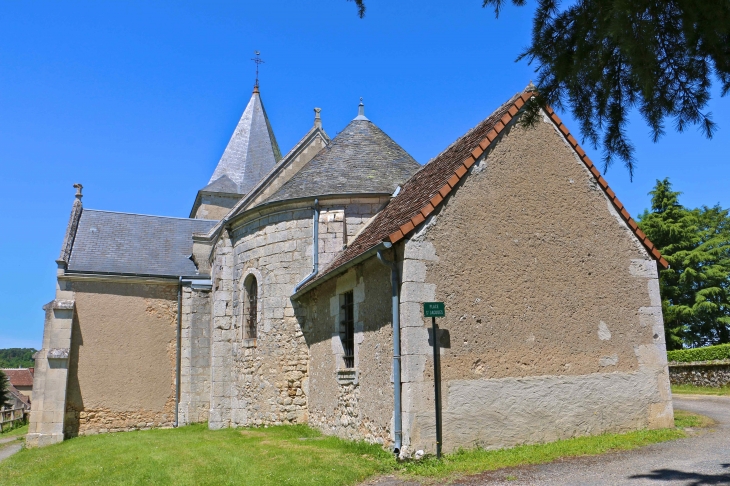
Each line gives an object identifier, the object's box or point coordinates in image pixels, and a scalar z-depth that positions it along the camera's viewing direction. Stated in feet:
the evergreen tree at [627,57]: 13.88
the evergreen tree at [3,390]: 115.85
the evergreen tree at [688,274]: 92.32
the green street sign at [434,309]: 27.58
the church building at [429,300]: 28.73
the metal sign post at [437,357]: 27.45
